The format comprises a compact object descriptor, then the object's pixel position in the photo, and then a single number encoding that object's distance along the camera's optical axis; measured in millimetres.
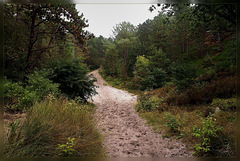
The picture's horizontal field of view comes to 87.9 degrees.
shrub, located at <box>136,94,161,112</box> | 5918
